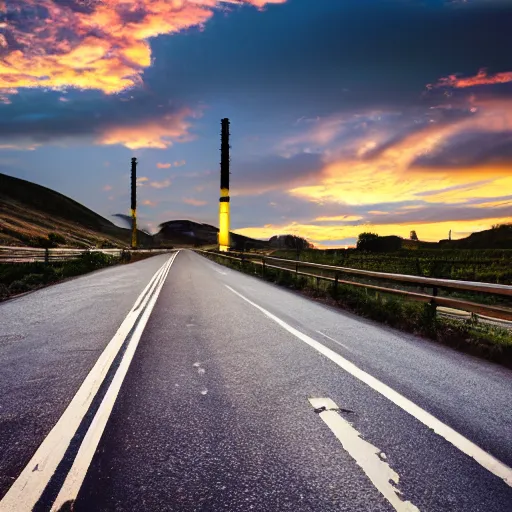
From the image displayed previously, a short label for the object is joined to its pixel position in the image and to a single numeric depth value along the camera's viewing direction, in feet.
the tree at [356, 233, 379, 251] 304.50
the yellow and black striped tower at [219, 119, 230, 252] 156.56
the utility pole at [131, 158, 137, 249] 227.61
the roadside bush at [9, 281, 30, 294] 44.07
